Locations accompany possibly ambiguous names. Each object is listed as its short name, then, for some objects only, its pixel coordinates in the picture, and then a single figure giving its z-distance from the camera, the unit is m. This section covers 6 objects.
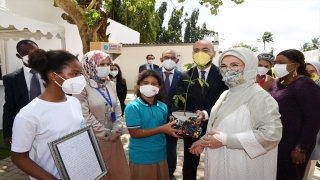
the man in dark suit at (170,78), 3.73
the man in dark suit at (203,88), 2.86
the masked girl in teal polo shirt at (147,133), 2.37
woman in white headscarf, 1.71
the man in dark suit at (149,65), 7.45
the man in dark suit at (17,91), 3.11
